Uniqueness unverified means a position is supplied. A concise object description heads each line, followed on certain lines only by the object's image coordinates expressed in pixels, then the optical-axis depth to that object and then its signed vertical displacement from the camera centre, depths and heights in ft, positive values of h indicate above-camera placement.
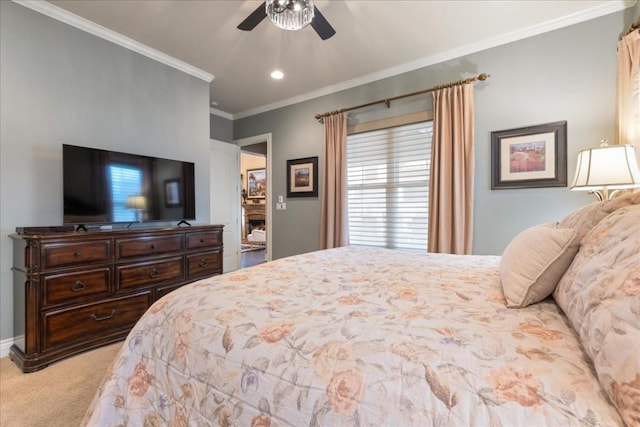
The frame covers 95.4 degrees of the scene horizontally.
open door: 14.60 +0.80
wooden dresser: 6.48 -1.90
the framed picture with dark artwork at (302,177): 13.23 +1.53
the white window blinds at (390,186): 10.73 +0.93
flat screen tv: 7.62 +0.69
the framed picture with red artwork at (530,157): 8.21 +1.55
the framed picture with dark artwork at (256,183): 28.66 +2.66
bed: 1.76 -1.07
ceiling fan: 6.07 +4.24
